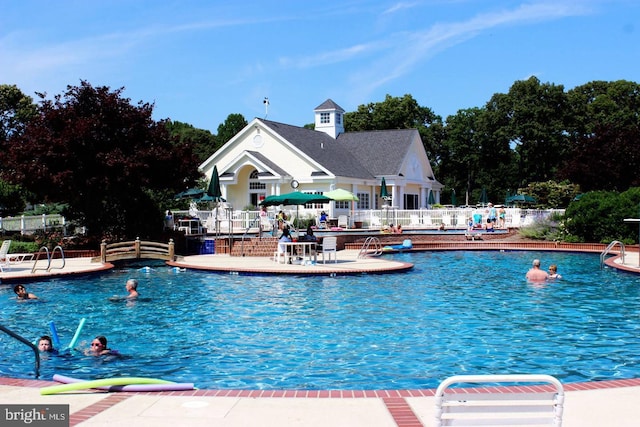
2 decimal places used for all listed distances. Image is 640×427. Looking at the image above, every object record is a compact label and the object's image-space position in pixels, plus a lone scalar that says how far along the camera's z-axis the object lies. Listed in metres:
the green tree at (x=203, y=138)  71.41
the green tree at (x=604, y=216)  27.50
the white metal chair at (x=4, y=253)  19.72
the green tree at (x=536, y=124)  60.19
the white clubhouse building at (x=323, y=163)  40.47
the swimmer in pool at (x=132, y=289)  15.28
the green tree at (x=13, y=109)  55.91
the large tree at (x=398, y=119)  66.50
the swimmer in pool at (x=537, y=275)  17.94
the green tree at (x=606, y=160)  45.00
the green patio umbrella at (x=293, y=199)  24.34
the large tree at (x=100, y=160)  24.78
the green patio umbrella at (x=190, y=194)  34.62
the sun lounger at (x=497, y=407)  4.30
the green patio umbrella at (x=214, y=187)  28.47
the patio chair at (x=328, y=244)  21.20
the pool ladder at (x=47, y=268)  18.94
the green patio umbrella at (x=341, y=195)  30.58
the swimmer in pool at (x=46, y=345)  10.27
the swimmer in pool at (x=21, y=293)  14.73
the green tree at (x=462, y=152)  65.69
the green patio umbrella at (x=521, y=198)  44.47
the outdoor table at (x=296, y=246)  21.47
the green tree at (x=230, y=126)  73.76
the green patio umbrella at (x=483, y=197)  45.16
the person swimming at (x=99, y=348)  10.02
